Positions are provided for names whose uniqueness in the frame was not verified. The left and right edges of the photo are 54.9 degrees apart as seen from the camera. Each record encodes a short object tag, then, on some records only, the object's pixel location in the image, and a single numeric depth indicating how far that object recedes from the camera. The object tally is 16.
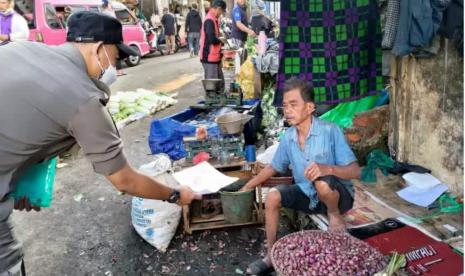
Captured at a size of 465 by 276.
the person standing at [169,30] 17.80
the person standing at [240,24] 9.68
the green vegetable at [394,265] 2.50
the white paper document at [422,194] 3.99
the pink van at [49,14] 12.27
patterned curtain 4.34
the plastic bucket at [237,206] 3.88
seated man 3.13
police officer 1.90
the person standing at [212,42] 7.72
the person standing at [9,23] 6.42
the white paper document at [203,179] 3.23
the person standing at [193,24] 14.06
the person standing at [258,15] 8.53
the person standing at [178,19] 20.46
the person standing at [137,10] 19.44
